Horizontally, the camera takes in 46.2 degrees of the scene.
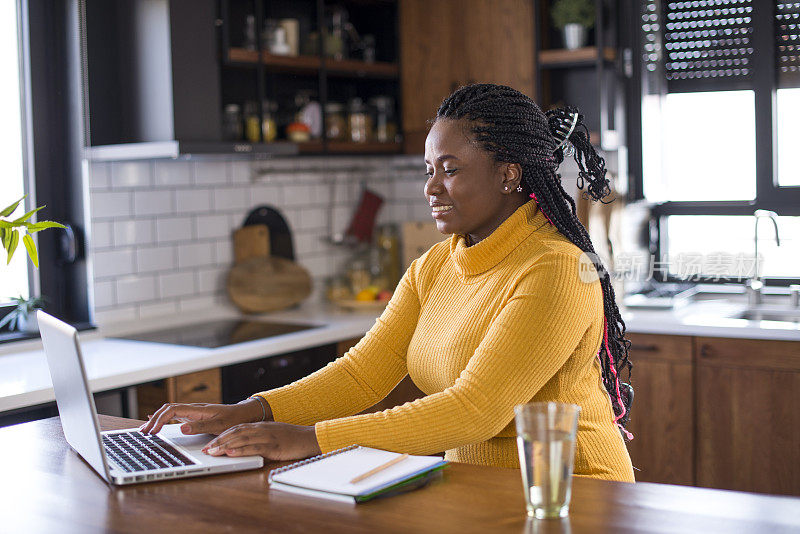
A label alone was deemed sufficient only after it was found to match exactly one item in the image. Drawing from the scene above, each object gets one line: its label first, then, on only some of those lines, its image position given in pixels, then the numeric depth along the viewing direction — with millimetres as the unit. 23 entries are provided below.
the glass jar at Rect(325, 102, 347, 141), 4047
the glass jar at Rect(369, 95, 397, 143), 4203
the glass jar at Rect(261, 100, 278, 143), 3648
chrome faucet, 3715
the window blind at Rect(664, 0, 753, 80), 3945
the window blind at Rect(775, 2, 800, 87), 3822
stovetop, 3252
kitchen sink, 3623
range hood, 3248
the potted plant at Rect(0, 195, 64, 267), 1770
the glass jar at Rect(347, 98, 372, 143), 4125
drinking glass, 1301
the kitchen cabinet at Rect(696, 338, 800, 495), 3250
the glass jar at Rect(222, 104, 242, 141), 3576
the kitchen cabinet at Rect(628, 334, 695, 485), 3439
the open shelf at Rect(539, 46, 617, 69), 3838
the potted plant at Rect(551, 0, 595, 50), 3887
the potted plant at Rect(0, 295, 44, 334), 3186
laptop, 1486
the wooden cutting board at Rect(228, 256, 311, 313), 3873
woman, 1654
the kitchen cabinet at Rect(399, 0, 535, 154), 3961
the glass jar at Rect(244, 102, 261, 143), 3625
